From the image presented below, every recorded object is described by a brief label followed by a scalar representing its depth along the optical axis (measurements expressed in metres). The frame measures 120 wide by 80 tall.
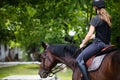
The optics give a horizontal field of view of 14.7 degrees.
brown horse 9.26
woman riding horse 9.48
